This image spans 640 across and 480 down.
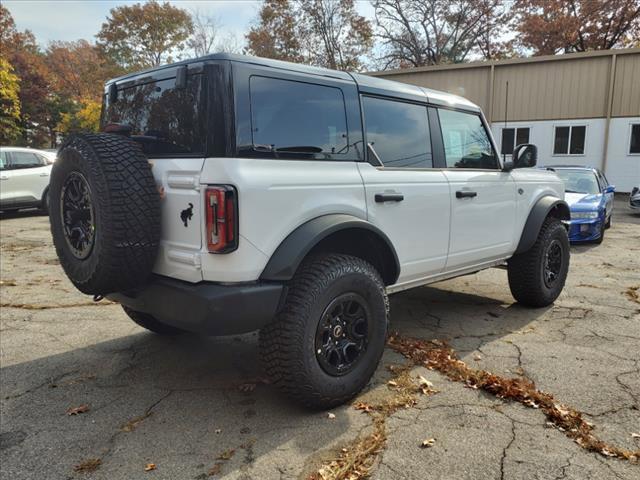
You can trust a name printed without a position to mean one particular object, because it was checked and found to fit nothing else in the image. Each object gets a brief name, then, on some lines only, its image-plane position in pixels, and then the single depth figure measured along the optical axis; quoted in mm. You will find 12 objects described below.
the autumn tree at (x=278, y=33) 32062
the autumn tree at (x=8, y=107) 20328
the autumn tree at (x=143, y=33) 40312
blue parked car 8836
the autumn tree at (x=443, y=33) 29469
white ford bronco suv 2555
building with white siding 17000
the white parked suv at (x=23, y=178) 11695
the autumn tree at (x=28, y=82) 32719
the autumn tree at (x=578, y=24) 25531
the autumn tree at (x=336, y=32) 31281
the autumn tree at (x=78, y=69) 41281
